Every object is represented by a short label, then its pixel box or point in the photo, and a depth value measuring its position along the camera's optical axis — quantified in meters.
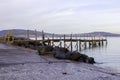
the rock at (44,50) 12.54
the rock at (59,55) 11.31
